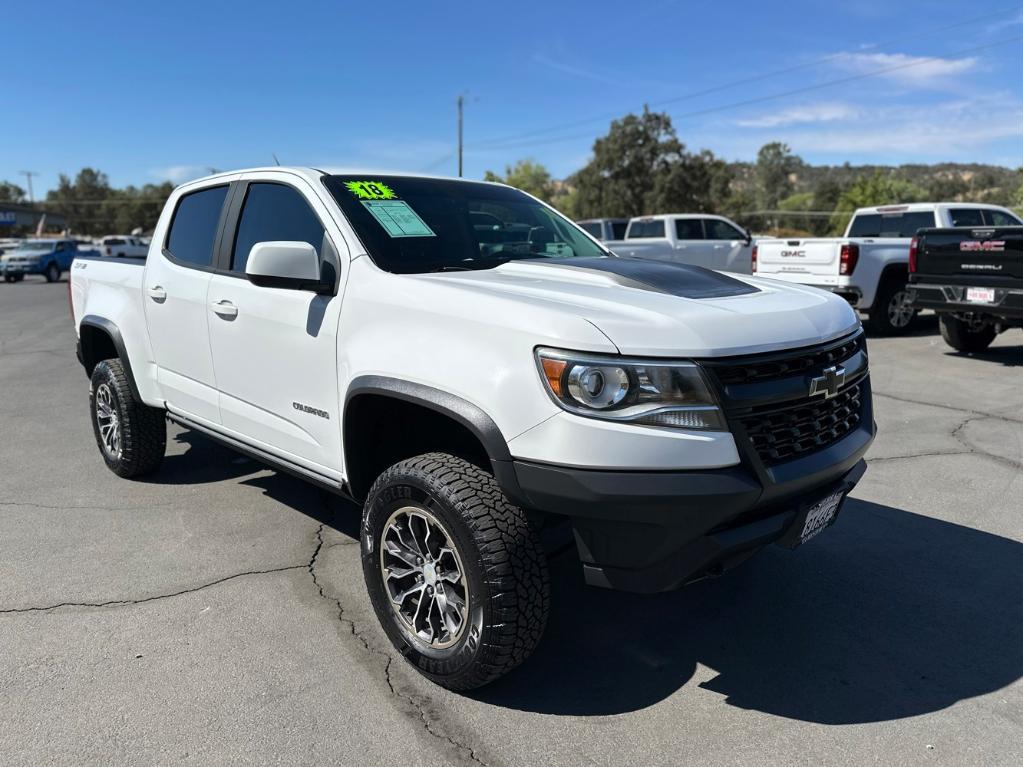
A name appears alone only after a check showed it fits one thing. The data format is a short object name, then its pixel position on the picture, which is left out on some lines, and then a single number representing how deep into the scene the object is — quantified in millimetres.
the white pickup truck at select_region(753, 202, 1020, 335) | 11422
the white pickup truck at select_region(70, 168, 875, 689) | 2412
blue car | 30969
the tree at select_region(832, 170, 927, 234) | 65312
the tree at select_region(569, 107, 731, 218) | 54719
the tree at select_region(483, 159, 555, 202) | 97706
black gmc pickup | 8539
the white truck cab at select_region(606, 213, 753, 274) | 17375
